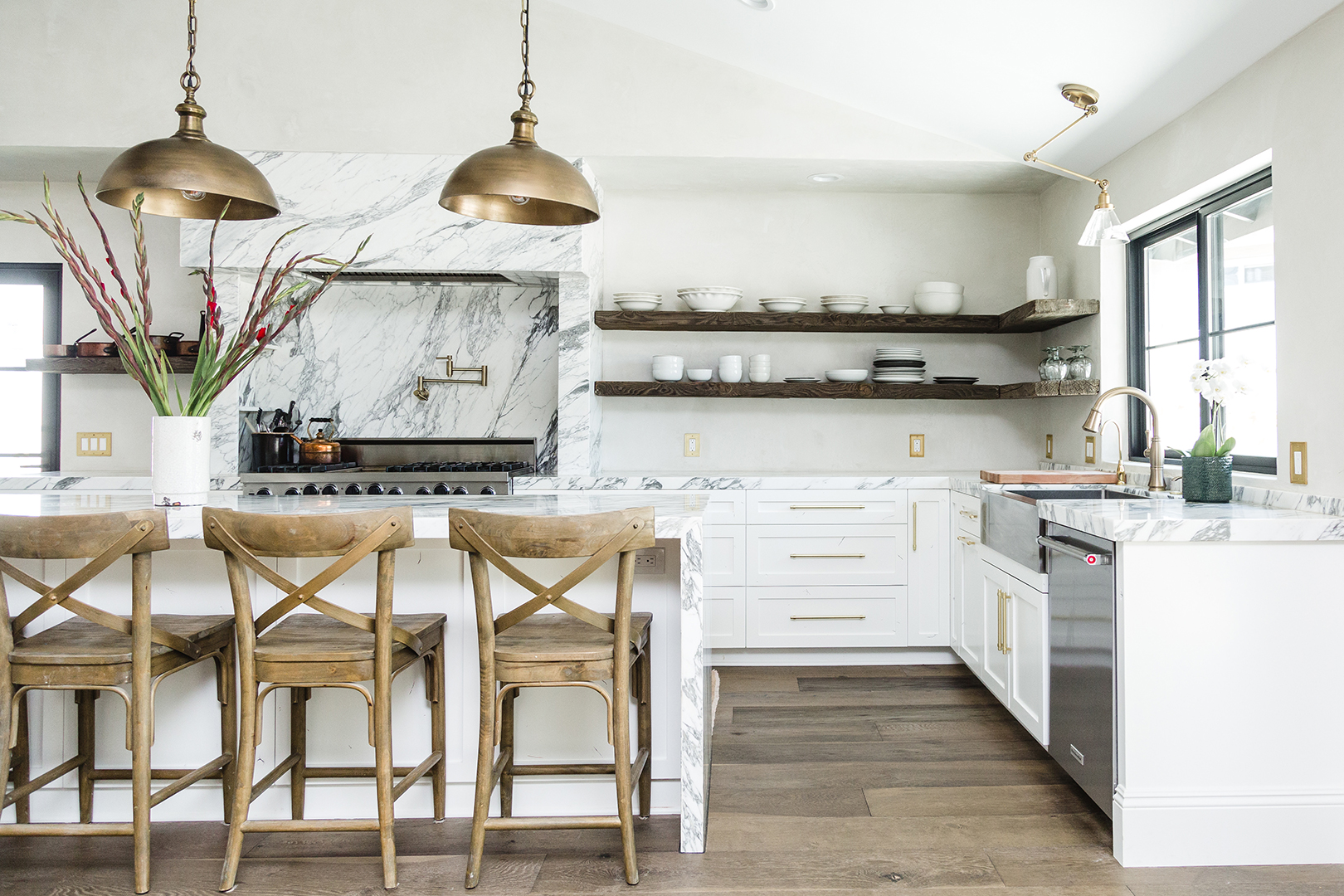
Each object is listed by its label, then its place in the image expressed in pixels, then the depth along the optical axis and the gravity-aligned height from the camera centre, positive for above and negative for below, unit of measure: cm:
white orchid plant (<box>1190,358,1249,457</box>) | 243 +20
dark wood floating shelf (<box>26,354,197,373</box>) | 379 +41
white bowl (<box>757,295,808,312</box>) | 393 +73
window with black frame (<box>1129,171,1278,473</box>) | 267 +52
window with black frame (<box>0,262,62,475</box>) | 405 +46
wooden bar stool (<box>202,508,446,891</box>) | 177 -43
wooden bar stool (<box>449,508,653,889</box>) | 177 -43
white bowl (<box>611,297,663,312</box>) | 395 +73
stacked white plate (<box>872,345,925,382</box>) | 397 +43
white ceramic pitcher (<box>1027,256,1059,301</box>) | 370 +80
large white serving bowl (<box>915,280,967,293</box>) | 397 +82
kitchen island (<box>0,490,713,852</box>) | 222 -71
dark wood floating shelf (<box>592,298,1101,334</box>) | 392 +63
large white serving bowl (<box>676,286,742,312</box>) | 394 +76
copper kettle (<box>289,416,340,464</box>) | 390 +2
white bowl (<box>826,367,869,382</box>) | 395 +38
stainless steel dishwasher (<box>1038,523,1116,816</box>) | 207 -55
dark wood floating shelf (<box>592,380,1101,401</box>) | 390 +30
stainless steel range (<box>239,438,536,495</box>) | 358 -8
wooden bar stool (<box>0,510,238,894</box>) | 176 -44
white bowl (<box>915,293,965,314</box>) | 399 +74
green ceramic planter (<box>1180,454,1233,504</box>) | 247 -8
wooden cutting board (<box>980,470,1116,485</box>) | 317 -9
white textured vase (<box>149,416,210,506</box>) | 222 -2
